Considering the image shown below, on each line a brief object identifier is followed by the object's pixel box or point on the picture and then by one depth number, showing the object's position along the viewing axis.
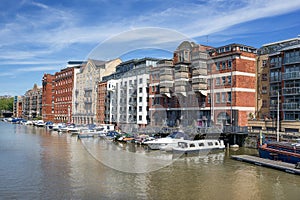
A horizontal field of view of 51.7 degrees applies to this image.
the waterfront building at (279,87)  43.16
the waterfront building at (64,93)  107.56
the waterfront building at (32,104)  146.96
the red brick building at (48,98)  128.12
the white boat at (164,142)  43.72
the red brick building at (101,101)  80.21
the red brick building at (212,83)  48.75
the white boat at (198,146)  41.13
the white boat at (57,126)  87.00
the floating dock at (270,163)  29.15
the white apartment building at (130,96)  51.00
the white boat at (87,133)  62.67
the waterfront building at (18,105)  184.50
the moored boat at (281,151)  32.01
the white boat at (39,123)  107.18
